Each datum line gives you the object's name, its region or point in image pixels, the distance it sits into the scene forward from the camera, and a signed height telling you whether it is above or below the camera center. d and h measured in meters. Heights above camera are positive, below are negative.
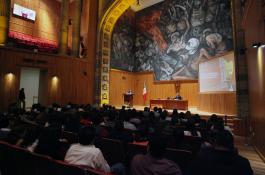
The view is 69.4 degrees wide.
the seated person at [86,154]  1.98 -0.58
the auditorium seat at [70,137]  3.29 -0.68
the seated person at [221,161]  1.64 -0.55
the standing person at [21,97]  10.12 +0.04
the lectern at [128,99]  14.49 -0.04
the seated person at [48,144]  2.19 -0.53
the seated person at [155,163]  1.58 -0.55
